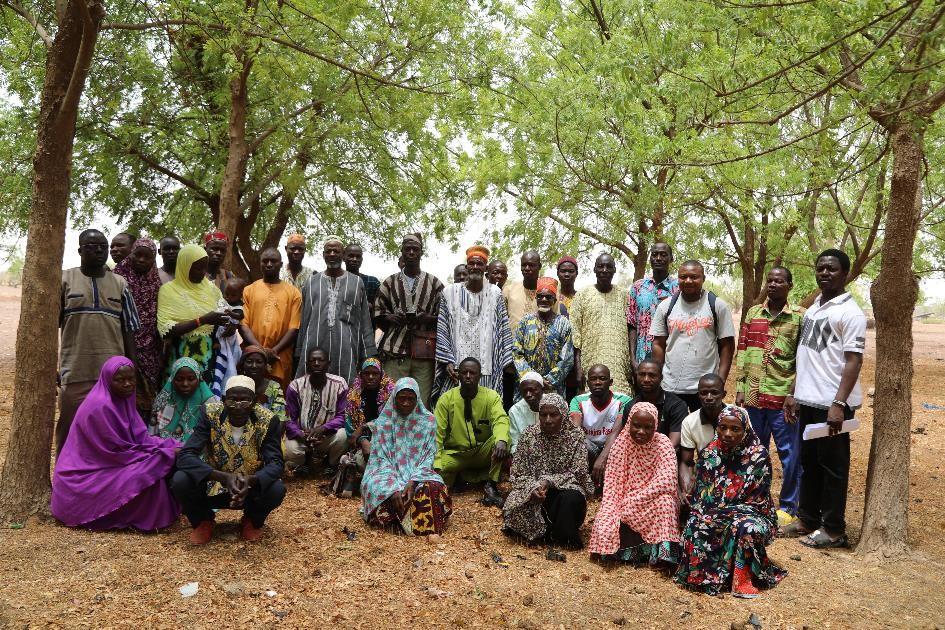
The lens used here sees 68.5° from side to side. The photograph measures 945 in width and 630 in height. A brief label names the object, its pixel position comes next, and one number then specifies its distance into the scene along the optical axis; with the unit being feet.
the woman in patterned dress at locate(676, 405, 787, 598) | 14.74
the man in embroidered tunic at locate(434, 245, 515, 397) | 22.24
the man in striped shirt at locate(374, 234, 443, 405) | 22.89
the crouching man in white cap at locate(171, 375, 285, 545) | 15.46
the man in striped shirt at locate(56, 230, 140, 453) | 17.72
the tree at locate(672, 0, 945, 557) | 16.08
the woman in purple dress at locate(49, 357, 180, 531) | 16.06
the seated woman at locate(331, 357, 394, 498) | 20.45
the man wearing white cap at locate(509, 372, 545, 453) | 20.68
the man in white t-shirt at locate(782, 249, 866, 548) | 16.85
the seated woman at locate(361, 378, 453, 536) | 17.71
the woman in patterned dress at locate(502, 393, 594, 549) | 17.10
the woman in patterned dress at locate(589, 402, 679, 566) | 15.98
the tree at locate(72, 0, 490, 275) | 32.86
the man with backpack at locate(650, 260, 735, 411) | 19.22
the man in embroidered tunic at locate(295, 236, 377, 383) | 22.49
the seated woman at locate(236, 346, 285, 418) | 20.27
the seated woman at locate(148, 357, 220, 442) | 18.02
